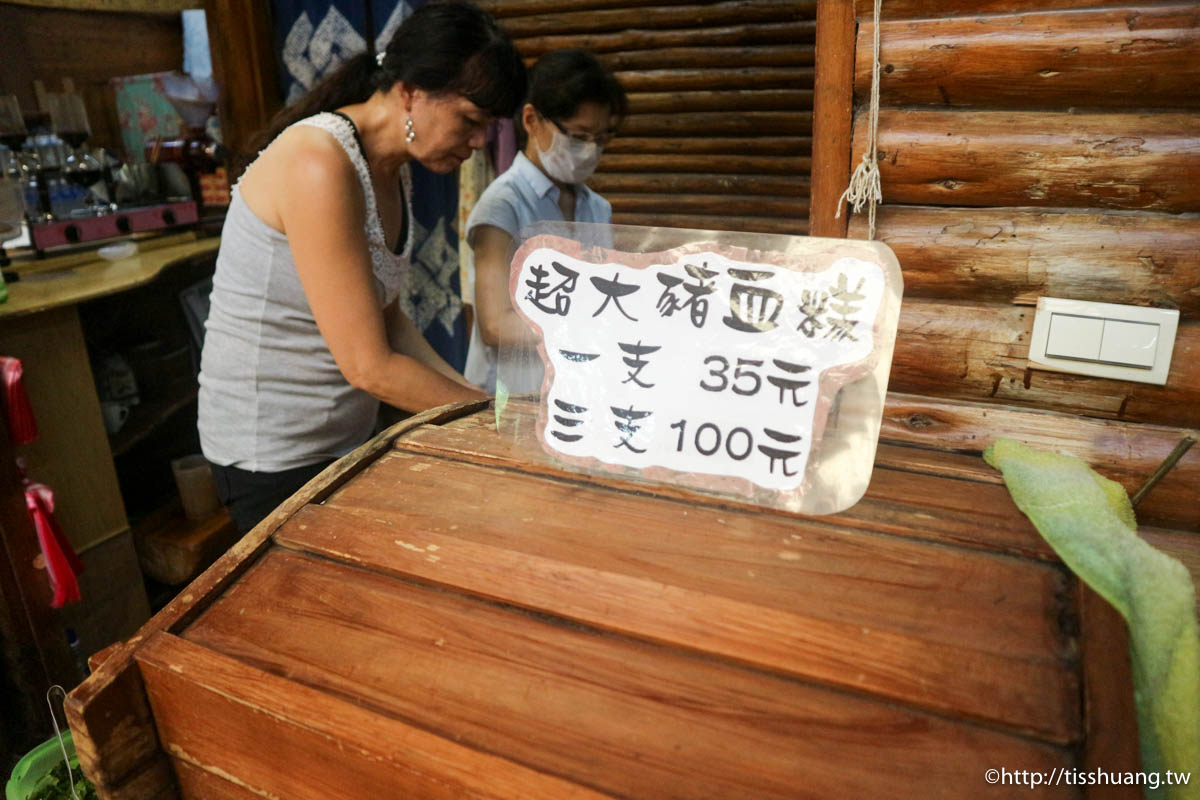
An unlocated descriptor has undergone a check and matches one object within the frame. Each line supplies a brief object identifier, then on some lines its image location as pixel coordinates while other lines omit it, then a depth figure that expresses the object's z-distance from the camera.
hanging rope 1.31
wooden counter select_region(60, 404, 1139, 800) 0.73
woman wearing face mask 2.59
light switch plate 1.26
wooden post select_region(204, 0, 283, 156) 4.12
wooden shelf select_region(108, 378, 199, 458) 3.09
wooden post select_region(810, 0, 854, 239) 1.31
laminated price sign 0.96
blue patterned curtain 4.02
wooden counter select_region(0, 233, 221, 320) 2.57
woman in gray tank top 1.78
